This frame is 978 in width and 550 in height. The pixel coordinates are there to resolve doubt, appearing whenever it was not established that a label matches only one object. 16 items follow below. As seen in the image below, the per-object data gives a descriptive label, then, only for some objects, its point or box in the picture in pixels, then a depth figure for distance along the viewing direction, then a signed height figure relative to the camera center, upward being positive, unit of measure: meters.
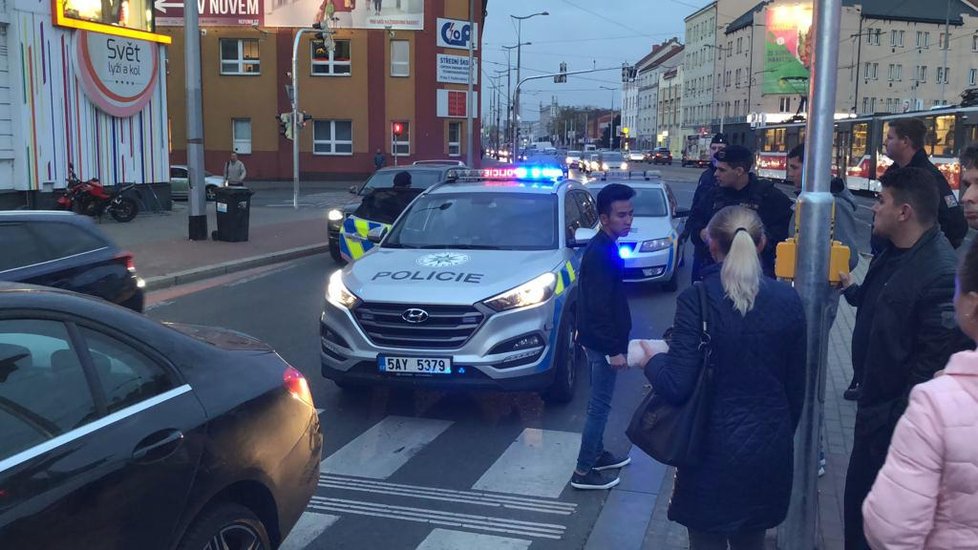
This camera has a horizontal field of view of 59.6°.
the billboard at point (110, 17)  19.55 +3.24
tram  27.02 +0.74
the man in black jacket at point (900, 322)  3.01 -0.57
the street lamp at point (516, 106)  54.44 +3.23
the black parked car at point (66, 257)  6.43 -0.83
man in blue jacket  4.83 -0.77
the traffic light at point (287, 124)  26.58 +0.93
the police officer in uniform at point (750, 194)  6.03 -0.24
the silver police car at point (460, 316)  6.04 -1.14
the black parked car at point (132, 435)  2.52 -0.94
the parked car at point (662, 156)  79.88 +0.26
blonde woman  3.06 -0.82
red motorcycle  19.50 -1.10
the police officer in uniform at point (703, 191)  6.50 -0.27
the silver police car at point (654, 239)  11.80 -1.12
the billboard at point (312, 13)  40.84 +6.74
